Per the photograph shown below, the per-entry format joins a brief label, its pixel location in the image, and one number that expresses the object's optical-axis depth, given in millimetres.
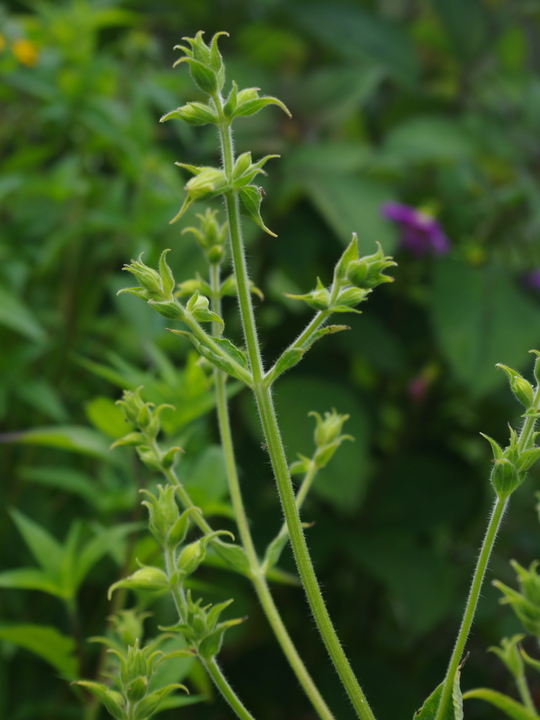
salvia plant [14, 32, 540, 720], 940
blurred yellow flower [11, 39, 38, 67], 1890
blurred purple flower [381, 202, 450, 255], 2134
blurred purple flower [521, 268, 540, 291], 2237
